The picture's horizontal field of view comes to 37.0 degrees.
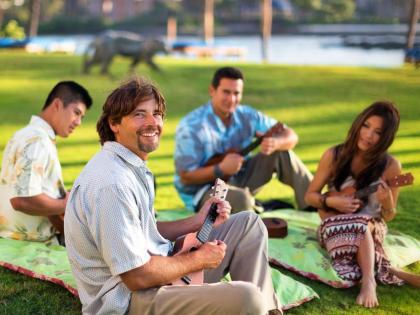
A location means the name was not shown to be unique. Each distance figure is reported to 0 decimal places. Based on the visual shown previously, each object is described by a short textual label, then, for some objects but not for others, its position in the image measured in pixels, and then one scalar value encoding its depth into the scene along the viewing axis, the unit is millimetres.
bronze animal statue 20422
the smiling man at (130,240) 2854
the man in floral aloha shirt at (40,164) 4516
